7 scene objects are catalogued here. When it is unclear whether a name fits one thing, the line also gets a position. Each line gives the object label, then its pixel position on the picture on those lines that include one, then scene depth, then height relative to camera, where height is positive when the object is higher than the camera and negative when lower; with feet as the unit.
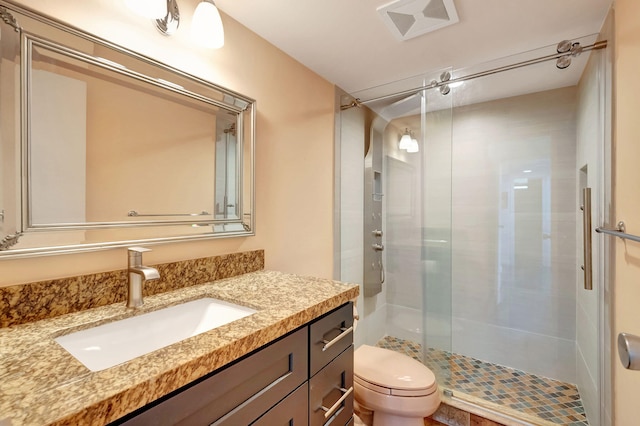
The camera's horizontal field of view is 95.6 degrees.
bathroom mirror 2.63 +0.76
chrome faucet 2.98 -0.64
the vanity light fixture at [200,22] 3.67 +2.47
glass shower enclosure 6.72 -0.49
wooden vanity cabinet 1.98 -1.51
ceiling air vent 4.37 +3.15
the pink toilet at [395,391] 4.75 -3.00
